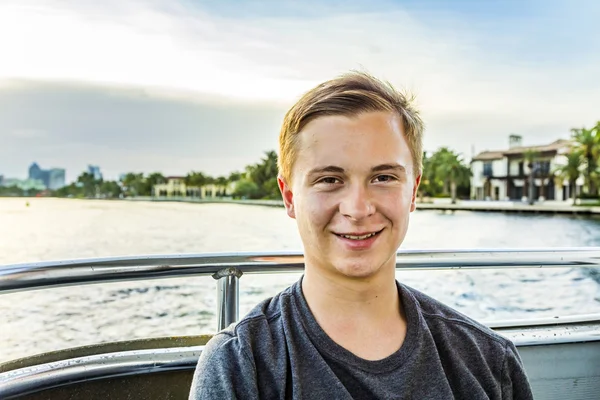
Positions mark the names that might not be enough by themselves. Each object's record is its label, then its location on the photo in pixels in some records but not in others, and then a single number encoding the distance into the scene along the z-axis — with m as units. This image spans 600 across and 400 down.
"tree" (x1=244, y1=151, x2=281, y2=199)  54.42
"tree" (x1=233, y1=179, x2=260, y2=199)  58.46
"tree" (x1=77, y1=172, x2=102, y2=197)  39.84
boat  1.54
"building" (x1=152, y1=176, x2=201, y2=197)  64.56
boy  1.10
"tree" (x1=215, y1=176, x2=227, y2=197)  58.78
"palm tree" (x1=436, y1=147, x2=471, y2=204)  76.06
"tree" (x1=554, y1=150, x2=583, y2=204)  61.60
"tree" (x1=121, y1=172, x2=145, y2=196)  48.28
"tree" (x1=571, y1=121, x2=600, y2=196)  59.53
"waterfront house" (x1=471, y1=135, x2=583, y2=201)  66.12
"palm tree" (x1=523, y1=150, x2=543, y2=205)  65.31
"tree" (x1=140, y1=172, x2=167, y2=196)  54.14
